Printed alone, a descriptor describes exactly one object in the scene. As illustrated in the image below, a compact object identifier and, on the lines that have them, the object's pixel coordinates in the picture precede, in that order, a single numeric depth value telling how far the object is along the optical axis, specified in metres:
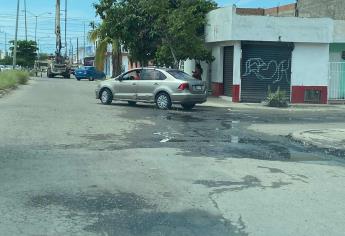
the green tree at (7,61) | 121.33
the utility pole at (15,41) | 46.41
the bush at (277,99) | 25.33
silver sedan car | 21.69
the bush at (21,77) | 40.30
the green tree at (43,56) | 133.00
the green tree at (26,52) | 91.81
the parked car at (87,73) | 59.34
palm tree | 47.27
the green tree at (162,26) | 28.23
